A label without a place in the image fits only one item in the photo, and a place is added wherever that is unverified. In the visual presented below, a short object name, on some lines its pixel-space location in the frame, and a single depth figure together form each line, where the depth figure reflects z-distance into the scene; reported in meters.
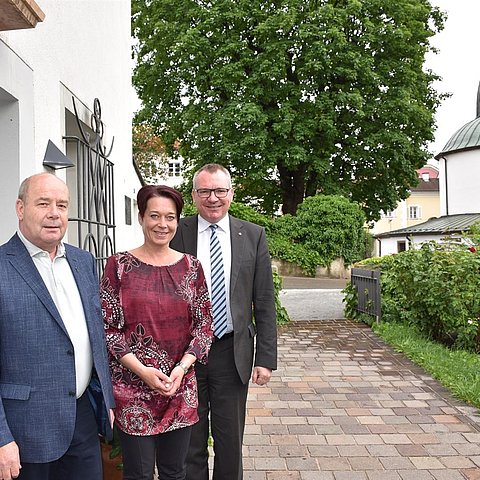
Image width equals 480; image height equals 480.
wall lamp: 3.97
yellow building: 59.03
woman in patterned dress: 2.71
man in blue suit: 2.26
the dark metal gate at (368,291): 10.64
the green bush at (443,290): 8.15
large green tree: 23.86
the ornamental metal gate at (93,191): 5.04
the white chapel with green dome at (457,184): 34.38
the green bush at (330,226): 24.72
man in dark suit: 3.33
